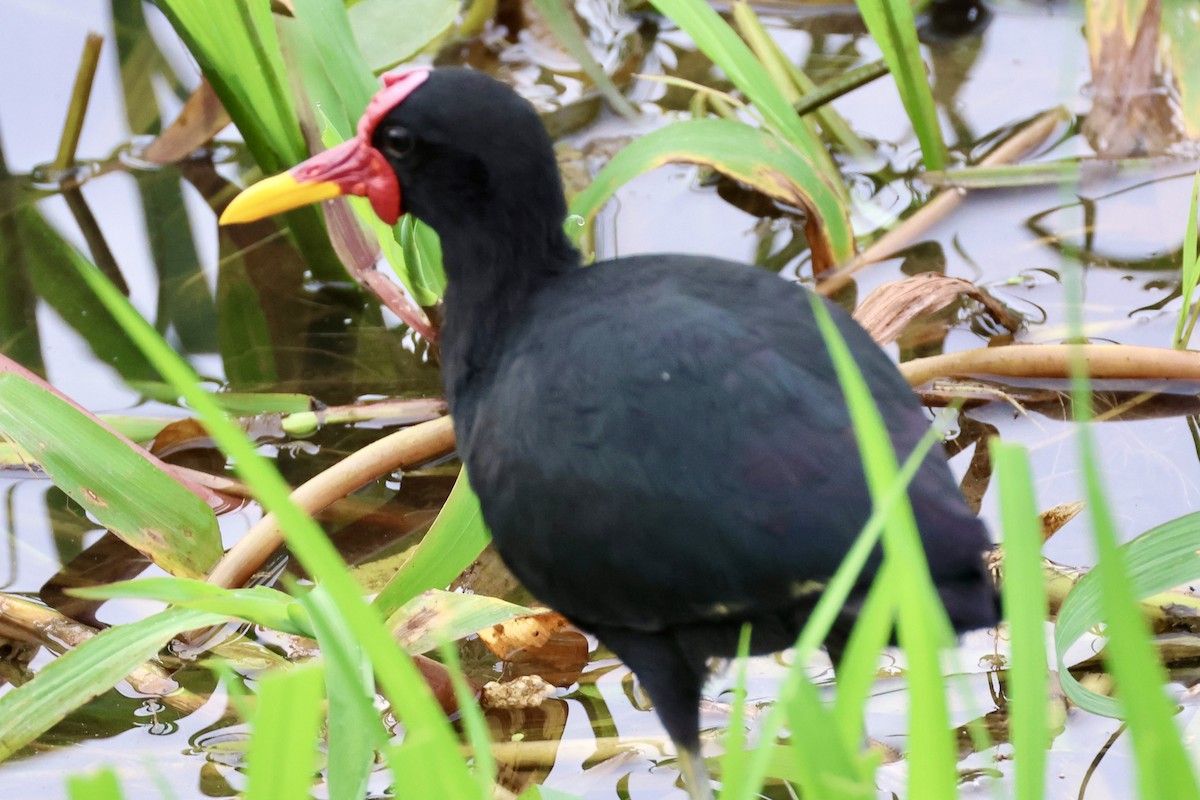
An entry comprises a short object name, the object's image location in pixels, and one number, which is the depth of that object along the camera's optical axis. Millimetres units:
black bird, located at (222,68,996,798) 4075
